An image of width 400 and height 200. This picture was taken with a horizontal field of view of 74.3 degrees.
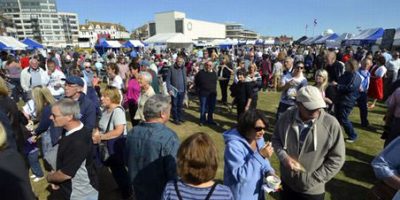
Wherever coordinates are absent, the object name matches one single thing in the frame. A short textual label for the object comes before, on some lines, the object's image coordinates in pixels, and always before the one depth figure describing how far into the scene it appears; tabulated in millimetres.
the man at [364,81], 6259
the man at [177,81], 7340
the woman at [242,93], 6465
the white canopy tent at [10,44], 19406
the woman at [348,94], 5777
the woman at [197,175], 1738
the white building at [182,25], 102938
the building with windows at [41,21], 132500
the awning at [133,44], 31969
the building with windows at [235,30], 148125
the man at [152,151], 2357
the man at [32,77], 7613
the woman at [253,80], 6483
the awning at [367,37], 16612
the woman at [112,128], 3436
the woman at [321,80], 5020
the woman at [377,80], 8453
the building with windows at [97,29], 125250
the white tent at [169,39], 21734
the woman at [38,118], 3730
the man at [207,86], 7246
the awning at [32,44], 25250
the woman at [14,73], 9547
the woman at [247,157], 2242
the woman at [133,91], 5984
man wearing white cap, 2402
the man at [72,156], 2414
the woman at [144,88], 4899
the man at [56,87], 5912
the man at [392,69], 9817
